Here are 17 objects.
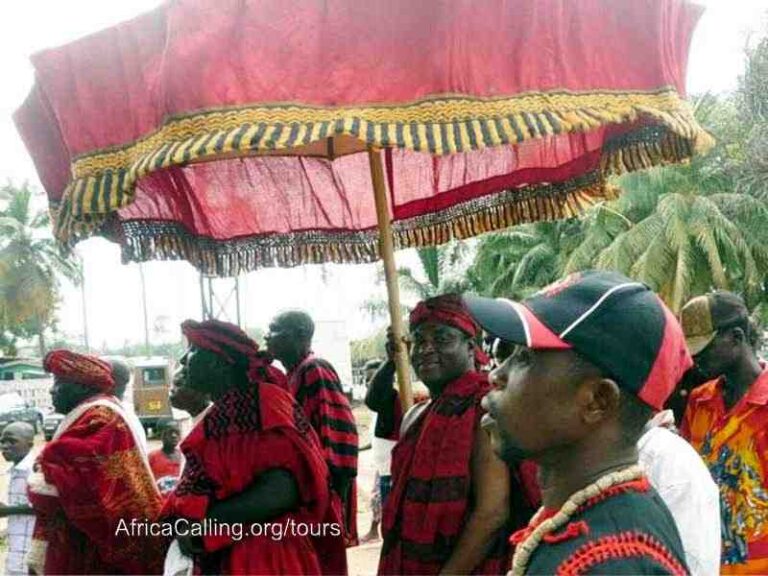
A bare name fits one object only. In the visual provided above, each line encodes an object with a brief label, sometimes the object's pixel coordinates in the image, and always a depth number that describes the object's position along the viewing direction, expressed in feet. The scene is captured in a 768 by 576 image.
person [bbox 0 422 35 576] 16.98
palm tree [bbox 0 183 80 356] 125.59
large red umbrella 7.15
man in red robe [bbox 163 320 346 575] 10.57
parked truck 82.23
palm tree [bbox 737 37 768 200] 67.05
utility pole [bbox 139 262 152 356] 139.03
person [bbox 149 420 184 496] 21.52
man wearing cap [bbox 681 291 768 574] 11.02
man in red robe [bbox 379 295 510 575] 9.37
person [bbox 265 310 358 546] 15.60
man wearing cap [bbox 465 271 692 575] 4.88
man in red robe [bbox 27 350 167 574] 12.55
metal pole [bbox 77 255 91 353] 153.69
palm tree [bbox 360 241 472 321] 91.25
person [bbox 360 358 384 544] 25.31
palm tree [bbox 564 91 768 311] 72.13
